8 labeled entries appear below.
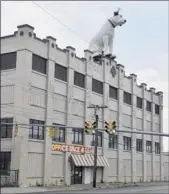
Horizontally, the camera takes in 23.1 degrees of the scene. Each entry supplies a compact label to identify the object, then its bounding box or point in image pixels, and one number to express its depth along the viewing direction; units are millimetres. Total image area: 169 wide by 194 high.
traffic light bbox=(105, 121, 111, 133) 32803
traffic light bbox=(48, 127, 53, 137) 40678
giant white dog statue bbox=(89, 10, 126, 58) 53688
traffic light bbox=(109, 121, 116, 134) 32703
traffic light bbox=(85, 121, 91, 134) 35094
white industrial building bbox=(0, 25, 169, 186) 42062
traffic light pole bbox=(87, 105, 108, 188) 46169
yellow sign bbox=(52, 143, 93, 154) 47434
